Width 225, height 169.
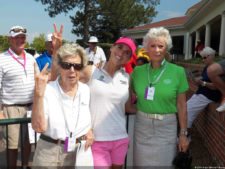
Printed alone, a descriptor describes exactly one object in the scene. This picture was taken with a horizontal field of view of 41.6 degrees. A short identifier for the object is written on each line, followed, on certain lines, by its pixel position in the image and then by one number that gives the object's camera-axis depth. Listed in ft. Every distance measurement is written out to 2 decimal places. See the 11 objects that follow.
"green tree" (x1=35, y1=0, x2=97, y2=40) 87.40
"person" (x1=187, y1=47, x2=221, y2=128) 16.07
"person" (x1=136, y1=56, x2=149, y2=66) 18.20
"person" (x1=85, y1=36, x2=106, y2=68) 27.79
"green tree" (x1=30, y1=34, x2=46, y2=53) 125.82
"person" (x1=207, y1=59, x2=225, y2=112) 10.72
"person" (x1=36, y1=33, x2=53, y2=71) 16.03
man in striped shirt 11.79
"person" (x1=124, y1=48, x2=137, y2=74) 10.17
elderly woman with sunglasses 7.17
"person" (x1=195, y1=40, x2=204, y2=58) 47.05
